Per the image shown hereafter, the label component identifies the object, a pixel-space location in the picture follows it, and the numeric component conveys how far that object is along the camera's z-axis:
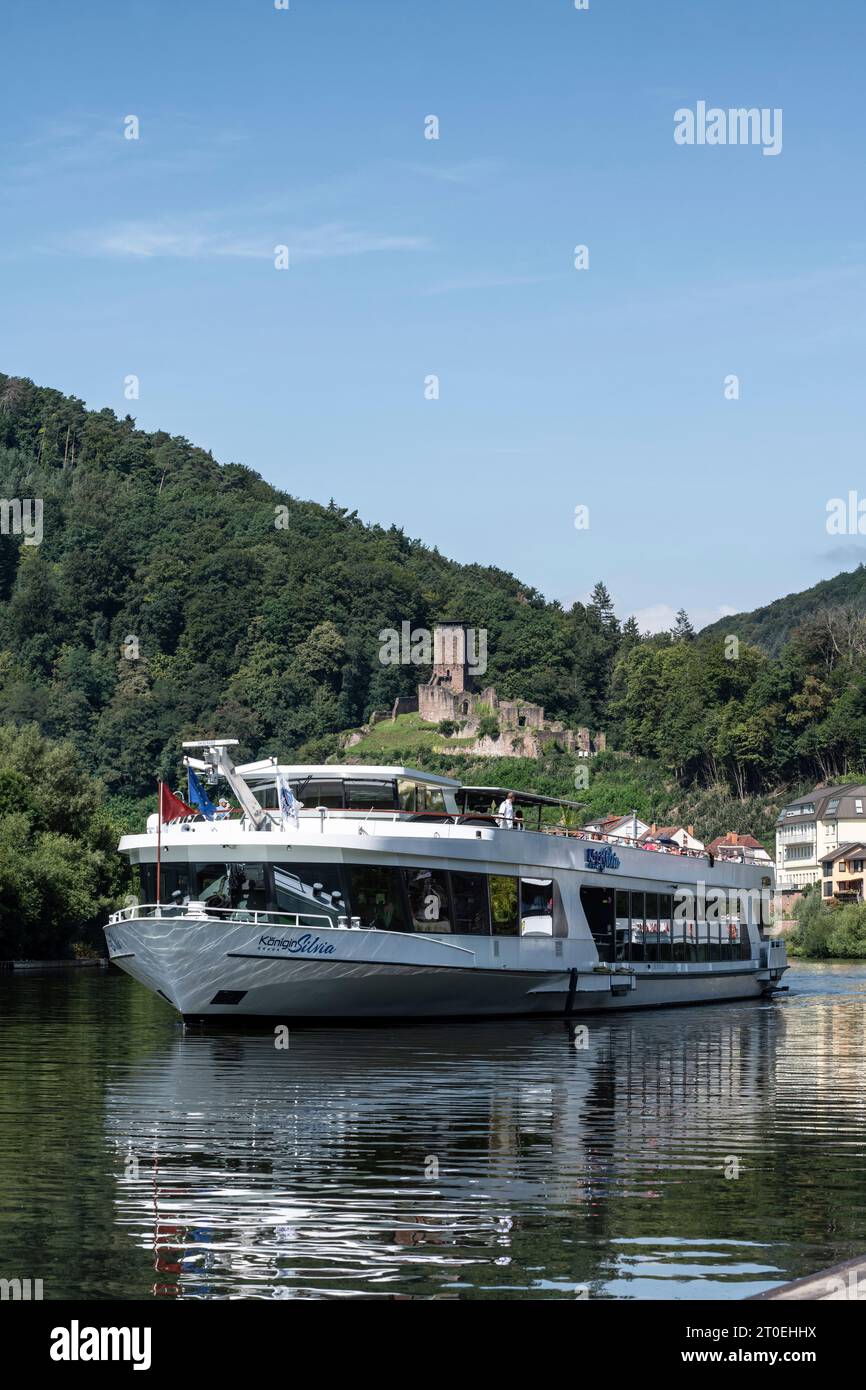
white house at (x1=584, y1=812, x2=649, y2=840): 143.55
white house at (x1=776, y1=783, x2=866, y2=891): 161.00
